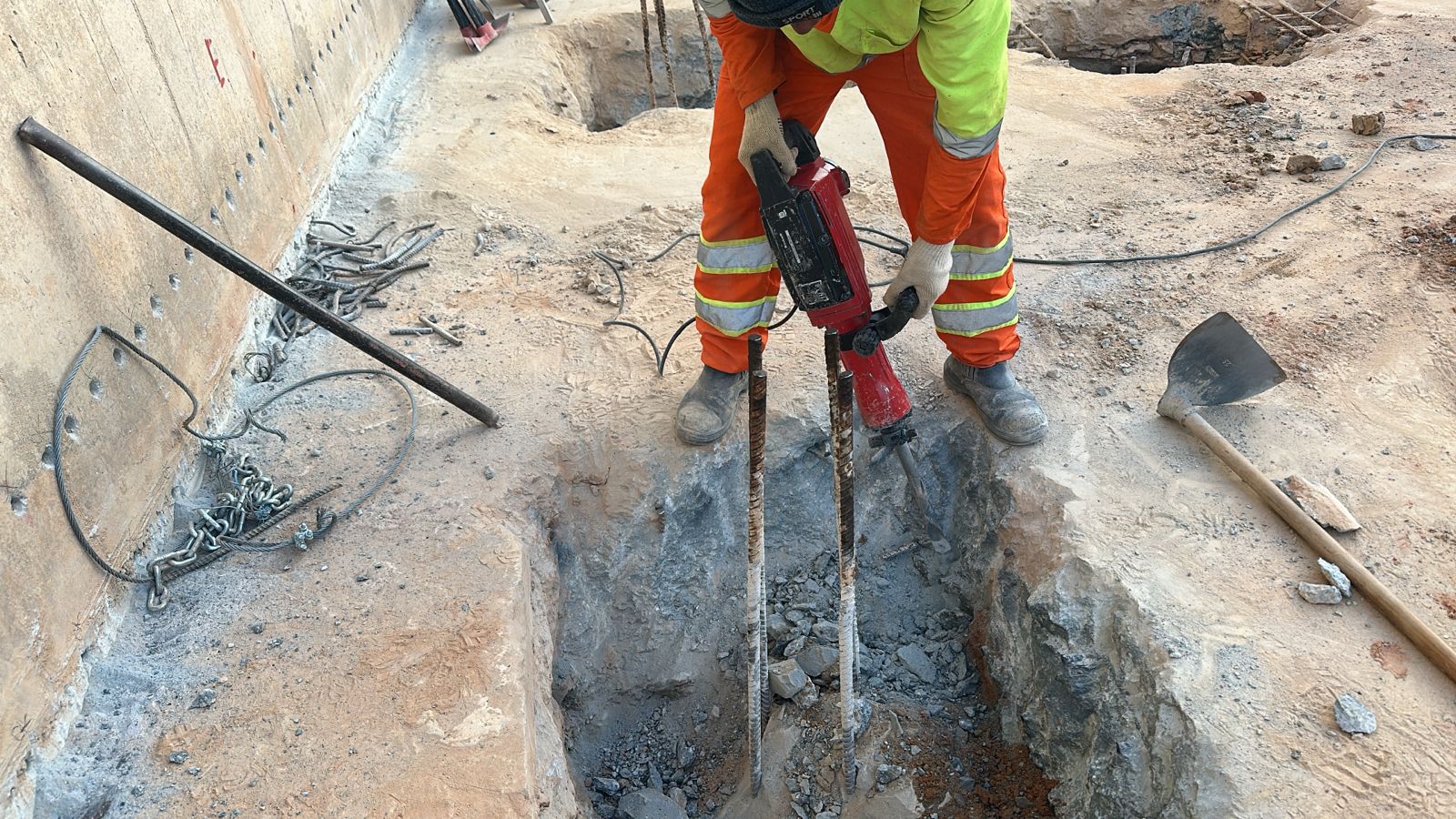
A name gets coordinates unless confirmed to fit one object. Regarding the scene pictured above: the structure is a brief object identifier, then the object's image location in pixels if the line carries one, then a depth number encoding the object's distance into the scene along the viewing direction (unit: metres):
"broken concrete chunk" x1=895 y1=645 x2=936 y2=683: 3.07
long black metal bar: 2.26
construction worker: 2.05
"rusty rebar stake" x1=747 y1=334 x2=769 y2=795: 2.17
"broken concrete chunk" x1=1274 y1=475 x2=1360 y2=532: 2.51
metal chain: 2.31
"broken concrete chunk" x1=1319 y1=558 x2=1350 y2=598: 2.35
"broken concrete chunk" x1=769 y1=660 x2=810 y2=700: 2.84
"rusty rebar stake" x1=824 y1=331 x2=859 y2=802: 2.15
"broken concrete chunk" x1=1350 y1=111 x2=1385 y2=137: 4.41
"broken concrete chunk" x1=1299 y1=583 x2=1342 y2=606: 2.34
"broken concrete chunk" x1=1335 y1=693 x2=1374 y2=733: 2.07
